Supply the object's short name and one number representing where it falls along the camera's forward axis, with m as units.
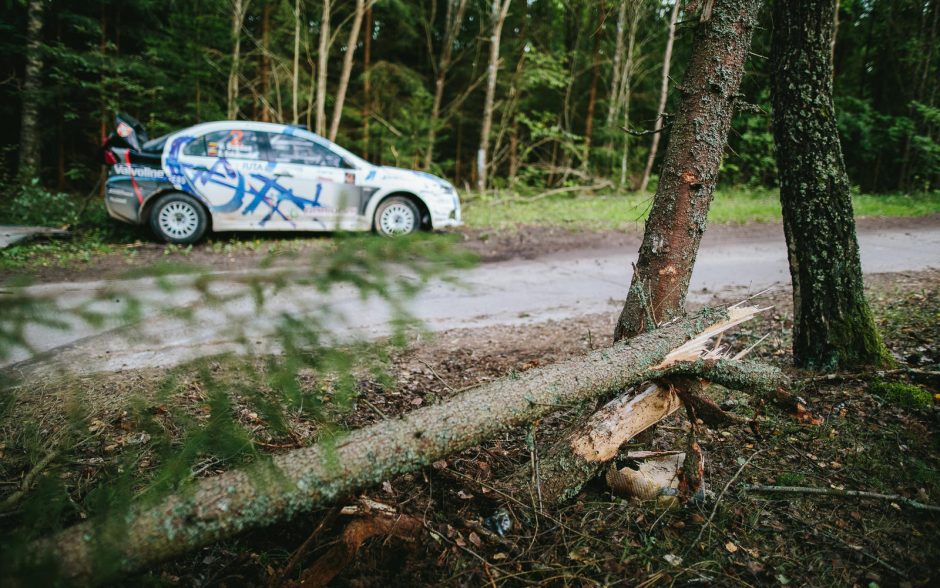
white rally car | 7.79
